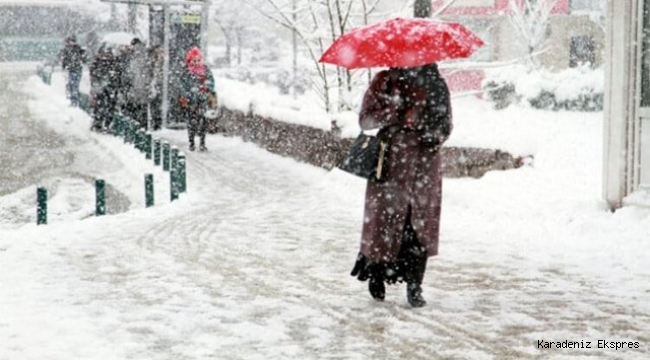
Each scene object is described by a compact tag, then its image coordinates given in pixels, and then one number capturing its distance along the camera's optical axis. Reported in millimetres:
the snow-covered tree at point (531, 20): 40406
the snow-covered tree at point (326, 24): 17484
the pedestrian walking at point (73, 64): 27812
